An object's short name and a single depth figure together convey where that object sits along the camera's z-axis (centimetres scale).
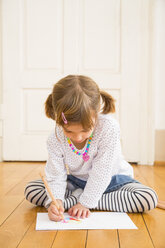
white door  221
